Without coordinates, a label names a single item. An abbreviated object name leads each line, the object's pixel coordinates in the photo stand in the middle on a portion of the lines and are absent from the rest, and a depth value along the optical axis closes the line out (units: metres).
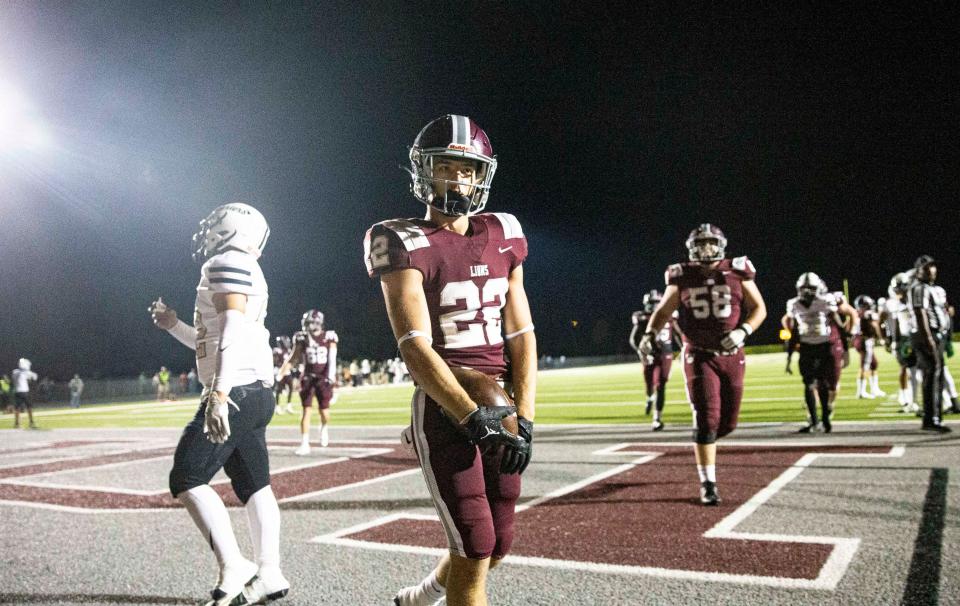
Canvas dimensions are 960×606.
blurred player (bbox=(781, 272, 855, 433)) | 9.31
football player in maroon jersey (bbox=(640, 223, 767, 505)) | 5.49
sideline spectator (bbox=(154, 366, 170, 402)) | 33.22
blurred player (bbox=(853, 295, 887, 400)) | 12.85
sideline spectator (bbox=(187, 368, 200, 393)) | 42.56
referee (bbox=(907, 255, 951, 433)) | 8.55
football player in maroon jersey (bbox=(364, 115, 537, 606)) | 2.40
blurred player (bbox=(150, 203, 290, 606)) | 3.41
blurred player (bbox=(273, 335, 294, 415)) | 20.68
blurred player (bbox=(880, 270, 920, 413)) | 9.80
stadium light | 38.41
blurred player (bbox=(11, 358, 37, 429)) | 17.31
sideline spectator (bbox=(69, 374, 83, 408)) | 31.52
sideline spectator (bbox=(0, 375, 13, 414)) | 28.22
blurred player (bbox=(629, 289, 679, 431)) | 10.81
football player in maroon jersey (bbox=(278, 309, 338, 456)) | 10.29
